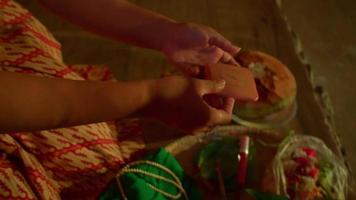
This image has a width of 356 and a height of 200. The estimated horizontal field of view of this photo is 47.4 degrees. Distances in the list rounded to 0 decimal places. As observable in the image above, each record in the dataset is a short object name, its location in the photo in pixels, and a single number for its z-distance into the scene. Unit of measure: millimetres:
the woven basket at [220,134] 989
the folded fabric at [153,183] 819
